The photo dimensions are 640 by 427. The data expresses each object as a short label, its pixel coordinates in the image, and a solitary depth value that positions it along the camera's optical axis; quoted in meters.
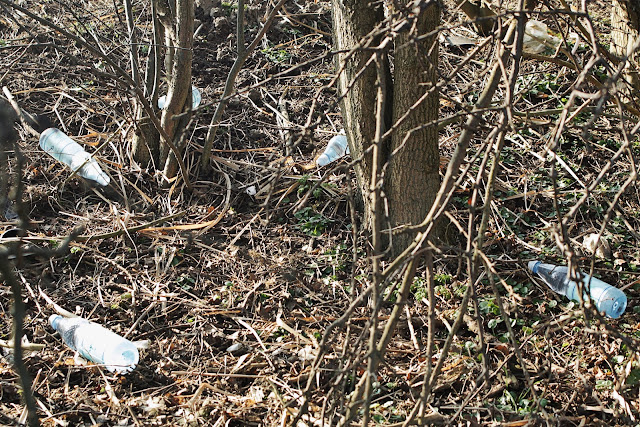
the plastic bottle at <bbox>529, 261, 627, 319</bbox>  3.18
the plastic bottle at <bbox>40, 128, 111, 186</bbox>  4.08
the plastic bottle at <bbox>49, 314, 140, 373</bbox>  2.99
